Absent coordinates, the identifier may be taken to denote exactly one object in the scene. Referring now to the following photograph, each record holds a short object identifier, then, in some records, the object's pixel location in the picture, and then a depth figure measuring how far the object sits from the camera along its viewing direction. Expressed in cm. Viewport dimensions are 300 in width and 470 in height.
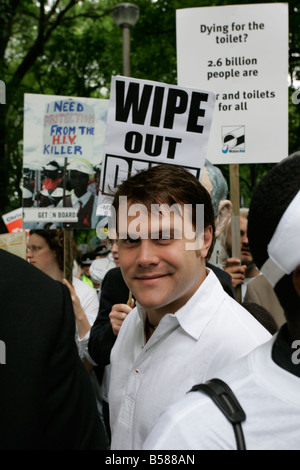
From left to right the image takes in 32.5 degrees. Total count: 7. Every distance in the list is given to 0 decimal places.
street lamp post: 776
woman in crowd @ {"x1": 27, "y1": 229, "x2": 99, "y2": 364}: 378
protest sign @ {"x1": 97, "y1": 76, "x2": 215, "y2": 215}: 263
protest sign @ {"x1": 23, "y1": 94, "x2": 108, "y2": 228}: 354
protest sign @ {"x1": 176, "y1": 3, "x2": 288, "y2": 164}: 338
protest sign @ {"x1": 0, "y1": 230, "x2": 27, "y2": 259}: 388
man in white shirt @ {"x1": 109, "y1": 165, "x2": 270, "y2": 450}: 148
